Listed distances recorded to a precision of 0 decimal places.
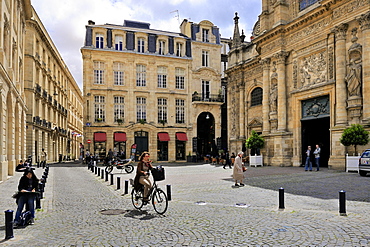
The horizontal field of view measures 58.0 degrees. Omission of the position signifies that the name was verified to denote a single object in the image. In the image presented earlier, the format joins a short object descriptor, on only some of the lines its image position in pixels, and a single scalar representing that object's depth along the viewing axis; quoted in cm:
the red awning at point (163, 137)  3872
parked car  1519
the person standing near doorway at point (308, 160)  1941
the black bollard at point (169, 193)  977
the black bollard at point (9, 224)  574
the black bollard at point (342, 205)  749
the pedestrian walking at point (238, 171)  1321
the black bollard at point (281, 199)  830
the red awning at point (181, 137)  3953
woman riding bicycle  830
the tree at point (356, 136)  1733
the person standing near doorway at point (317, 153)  1924
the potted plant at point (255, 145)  2584
